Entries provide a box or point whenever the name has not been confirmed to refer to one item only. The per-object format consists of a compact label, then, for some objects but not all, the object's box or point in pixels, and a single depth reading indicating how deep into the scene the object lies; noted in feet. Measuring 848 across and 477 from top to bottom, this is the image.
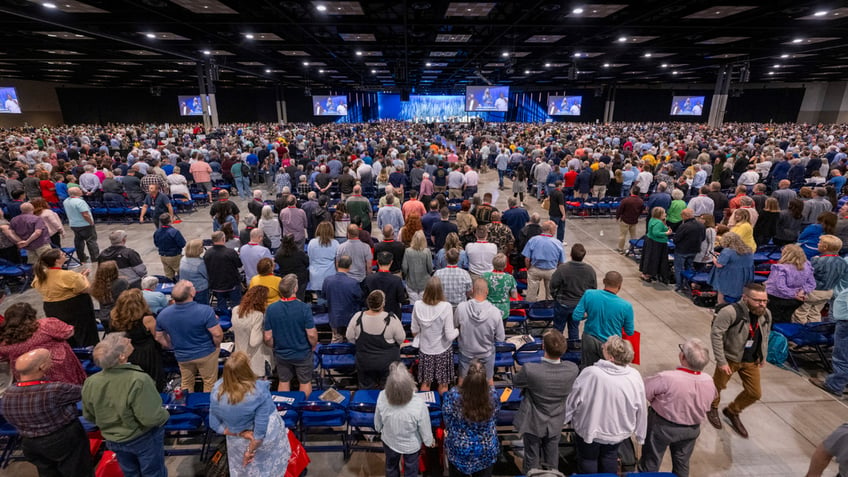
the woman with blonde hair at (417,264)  18.03
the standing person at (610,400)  10.12
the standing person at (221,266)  18.65
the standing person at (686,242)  23.66
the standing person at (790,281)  17.83
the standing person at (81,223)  26.04
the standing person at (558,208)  30.25
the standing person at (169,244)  21.26
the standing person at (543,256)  19.79
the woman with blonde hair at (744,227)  21.56
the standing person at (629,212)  29.71
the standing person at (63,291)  15.52
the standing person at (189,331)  13.05
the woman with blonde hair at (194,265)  18.22
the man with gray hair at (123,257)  17.98
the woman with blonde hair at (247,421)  9.54
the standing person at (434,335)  13.42
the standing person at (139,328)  12.67
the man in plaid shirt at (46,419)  9.53
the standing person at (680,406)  10.28
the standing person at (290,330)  13.33
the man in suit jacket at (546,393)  10.37
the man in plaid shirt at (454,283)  16.21
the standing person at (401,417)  9.83
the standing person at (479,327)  13.38
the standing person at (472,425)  9.45
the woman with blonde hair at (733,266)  18.93
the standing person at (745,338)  13.23
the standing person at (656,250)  25.08
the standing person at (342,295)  15.87
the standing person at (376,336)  12.93
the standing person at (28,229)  23.28
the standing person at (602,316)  13.42
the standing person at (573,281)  16.94
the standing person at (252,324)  13.71
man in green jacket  9.66
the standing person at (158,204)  27.04
